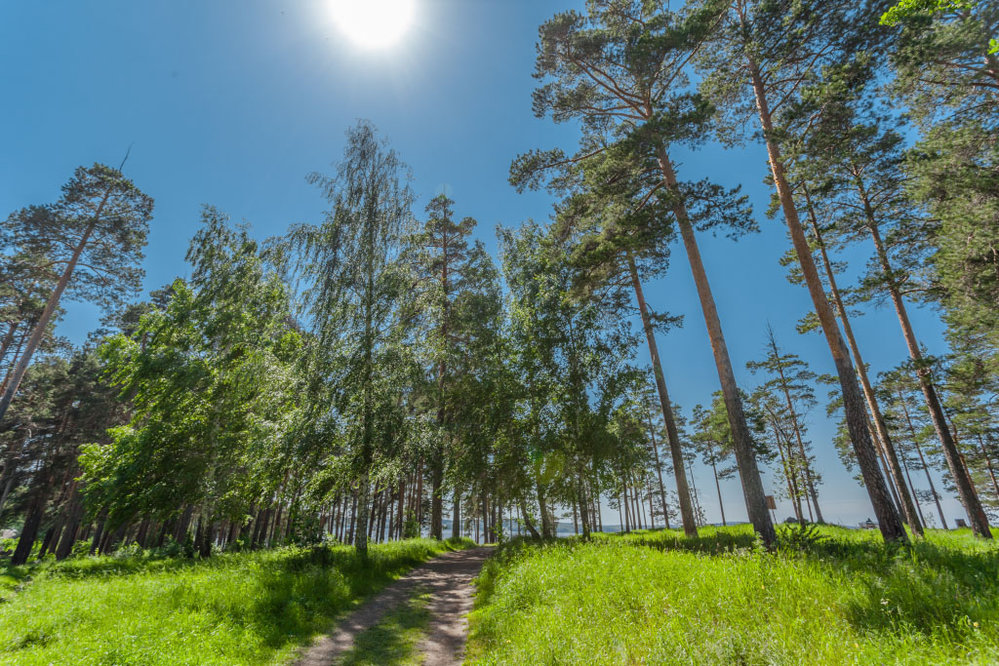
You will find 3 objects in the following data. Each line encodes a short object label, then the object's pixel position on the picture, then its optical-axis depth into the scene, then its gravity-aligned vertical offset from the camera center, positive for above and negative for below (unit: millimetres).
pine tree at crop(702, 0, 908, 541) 9039 +12254
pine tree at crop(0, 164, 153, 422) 19094 +12614
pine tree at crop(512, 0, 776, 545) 10773 +12671
